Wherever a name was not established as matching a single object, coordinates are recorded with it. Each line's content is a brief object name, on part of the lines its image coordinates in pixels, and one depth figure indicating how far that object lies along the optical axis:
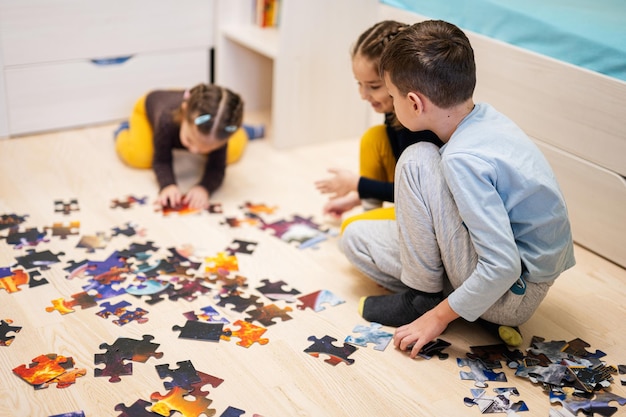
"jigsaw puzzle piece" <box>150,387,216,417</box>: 1.46
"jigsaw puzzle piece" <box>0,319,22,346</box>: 1.64
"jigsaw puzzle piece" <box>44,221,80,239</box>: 2.12
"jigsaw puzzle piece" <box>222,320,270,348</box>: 1.70
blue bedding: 2.01
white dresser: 2.67
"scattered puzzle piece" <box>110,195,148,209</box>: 2.33
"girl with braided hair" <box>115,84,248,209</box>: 2.28
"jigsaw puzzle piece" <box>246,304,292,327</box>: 1.79
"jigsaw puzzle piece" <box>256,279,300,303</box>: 1.89
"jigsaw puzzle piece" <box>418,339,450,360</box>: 1.70
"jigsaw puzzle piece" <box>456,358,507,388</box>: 1.63
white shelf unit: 2.71
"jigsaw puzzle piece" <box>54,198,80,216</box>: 2.26
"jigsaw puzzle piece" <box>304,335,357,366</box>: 1.66
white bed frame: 2.03
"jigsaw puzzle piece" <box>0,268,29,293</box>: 1.85
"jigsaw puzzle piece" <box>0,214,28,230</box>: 2.14
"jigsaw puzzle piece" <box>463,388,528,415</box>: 1.54
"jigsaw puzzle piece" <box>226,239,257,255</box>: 2.10
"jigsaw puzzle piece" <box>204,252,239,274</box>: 2.00
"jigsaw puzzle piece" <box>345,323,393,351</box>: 1.73
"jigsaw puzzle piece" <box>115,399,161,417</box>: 1.45
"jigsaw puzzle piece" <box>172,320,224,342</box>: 1.70
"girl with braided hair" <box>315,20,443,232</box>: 1.90
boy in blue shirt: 1.53
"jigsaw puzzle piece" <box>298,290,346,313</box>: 1.86
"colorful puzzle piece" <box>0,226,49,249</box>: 2.05
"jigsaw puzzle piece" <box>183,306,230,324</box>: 1.78
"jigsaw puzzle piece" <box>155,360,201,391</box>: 1.54
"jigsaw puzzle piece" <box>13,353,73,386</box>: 1.53
